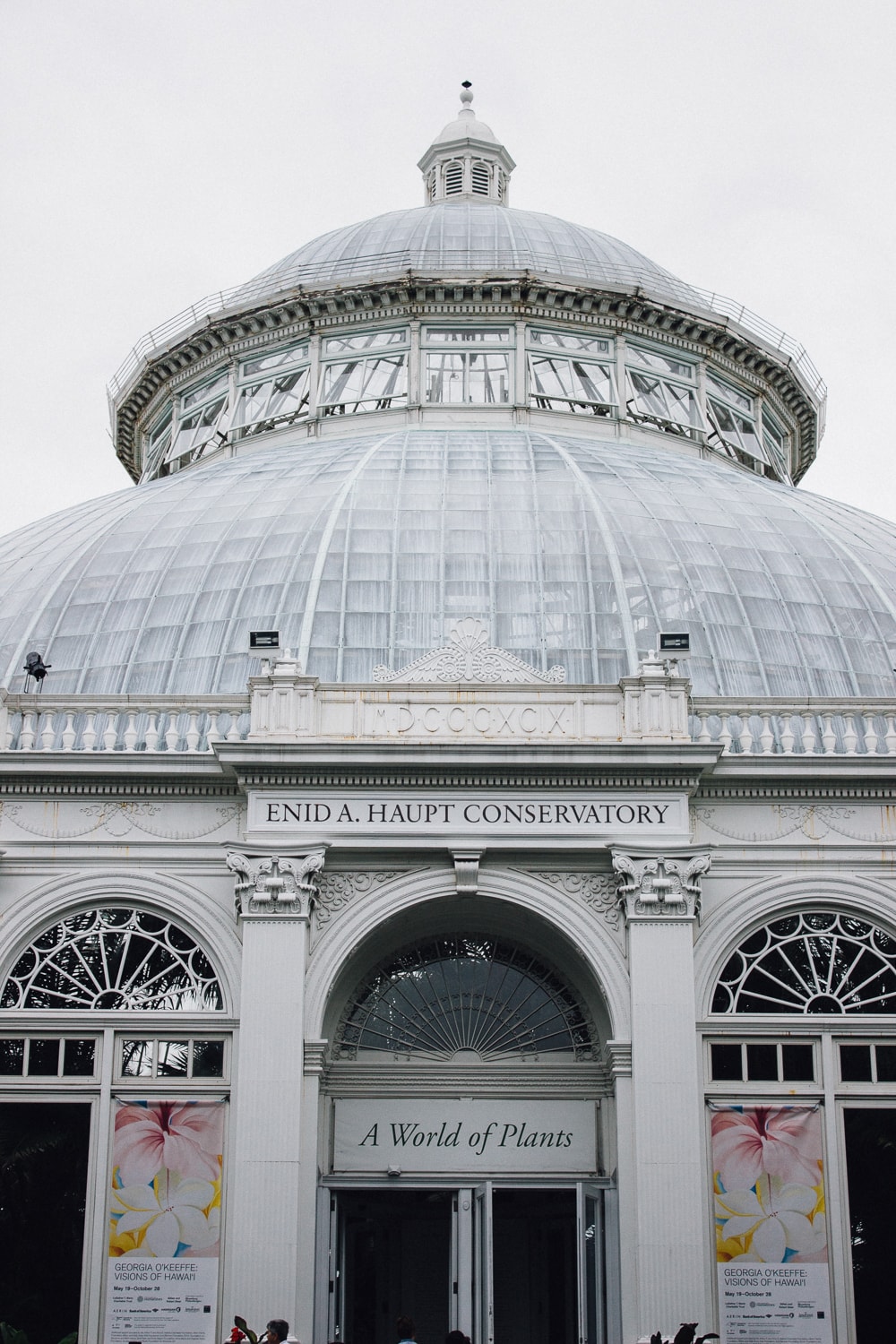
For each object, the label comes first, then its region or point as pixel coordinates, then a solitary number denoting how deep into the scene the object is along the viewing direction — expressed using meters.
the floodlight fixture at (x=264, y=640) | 23.83
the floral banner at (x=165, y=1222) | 21.11
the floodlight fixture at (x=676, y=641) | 23.77
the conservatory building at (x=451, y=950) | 21.45
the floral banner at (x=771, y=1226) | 21.23
